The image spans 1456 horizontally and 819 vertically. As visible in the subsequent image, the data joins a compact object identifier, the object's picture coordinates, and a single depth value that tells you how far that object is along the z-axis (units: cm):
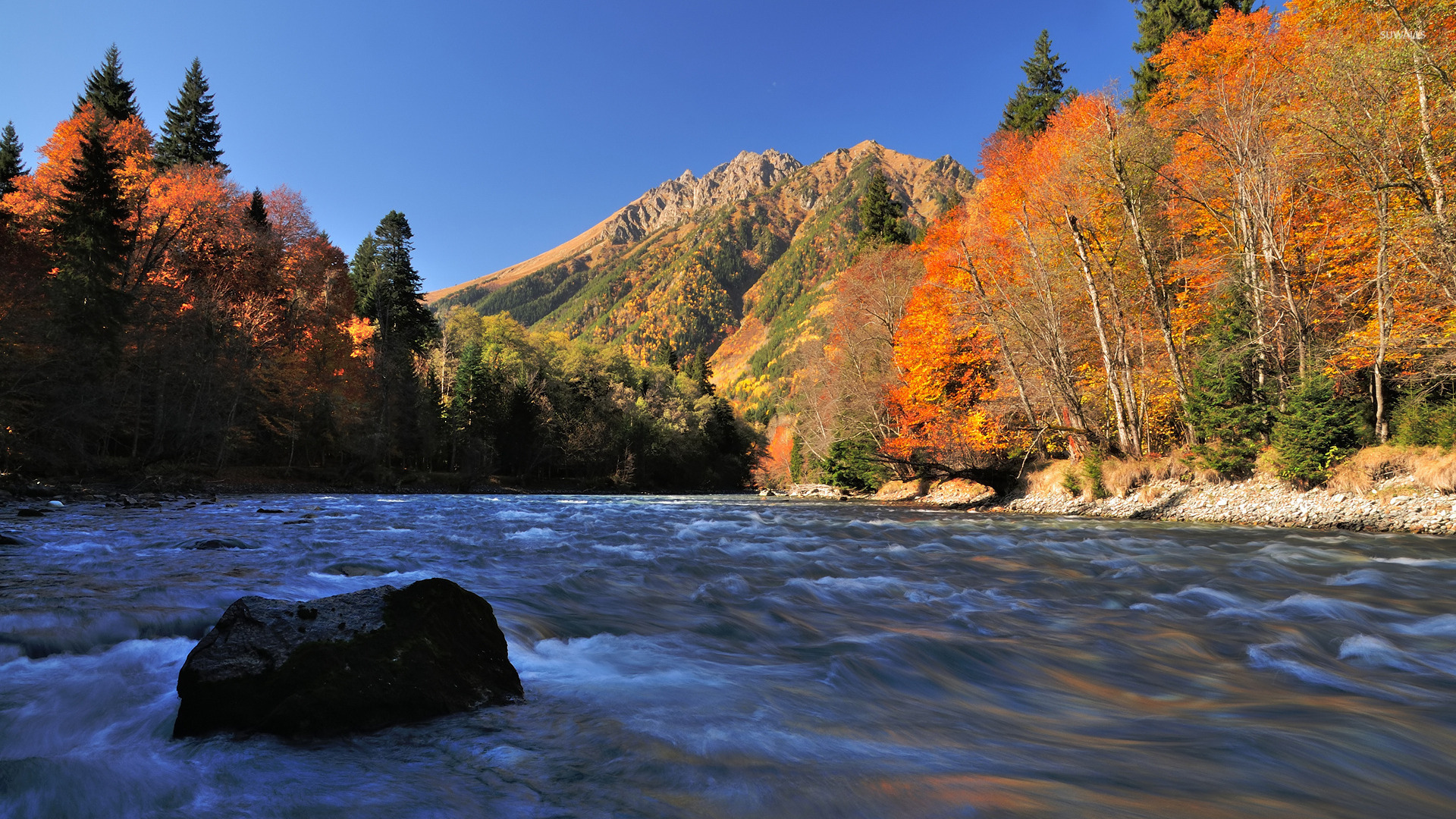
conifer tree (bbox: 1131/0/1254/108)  3616
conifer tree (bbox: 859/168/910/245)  4619
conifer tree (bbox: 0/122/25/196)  3775
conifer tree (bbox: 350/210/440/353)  5088
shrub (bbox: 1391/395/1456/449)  1183
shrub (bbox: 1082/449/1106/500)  1886
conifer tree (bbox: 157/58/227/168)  4694
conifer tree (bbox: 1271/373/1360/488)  1325
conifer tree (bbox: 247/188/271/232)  3947
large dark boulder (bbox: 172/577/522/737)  278
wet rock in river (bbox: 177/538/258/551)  876
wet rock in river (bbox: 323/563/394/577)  718
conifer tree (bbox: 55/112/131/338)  2339
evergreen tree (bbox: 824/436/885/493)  3195
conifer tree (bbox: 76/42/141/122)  4306
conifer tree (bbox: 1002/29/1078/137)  4491
